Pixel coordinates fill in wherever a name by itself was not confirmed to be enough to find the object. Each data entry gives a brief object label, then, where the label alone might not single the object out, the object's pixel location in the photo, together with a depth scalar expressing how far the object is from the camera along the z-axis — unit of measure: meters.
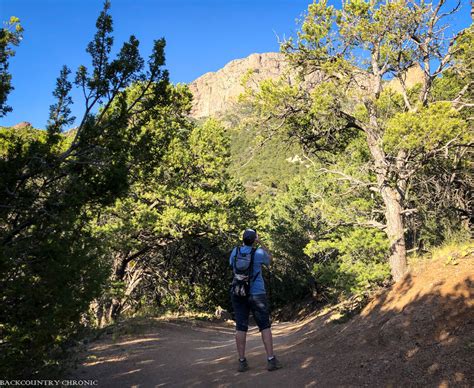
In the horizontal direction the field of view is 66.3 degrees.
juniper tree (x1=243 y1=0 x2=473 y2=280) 8.45
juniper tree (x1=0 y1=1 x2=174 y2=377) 3.93
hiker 5.24
